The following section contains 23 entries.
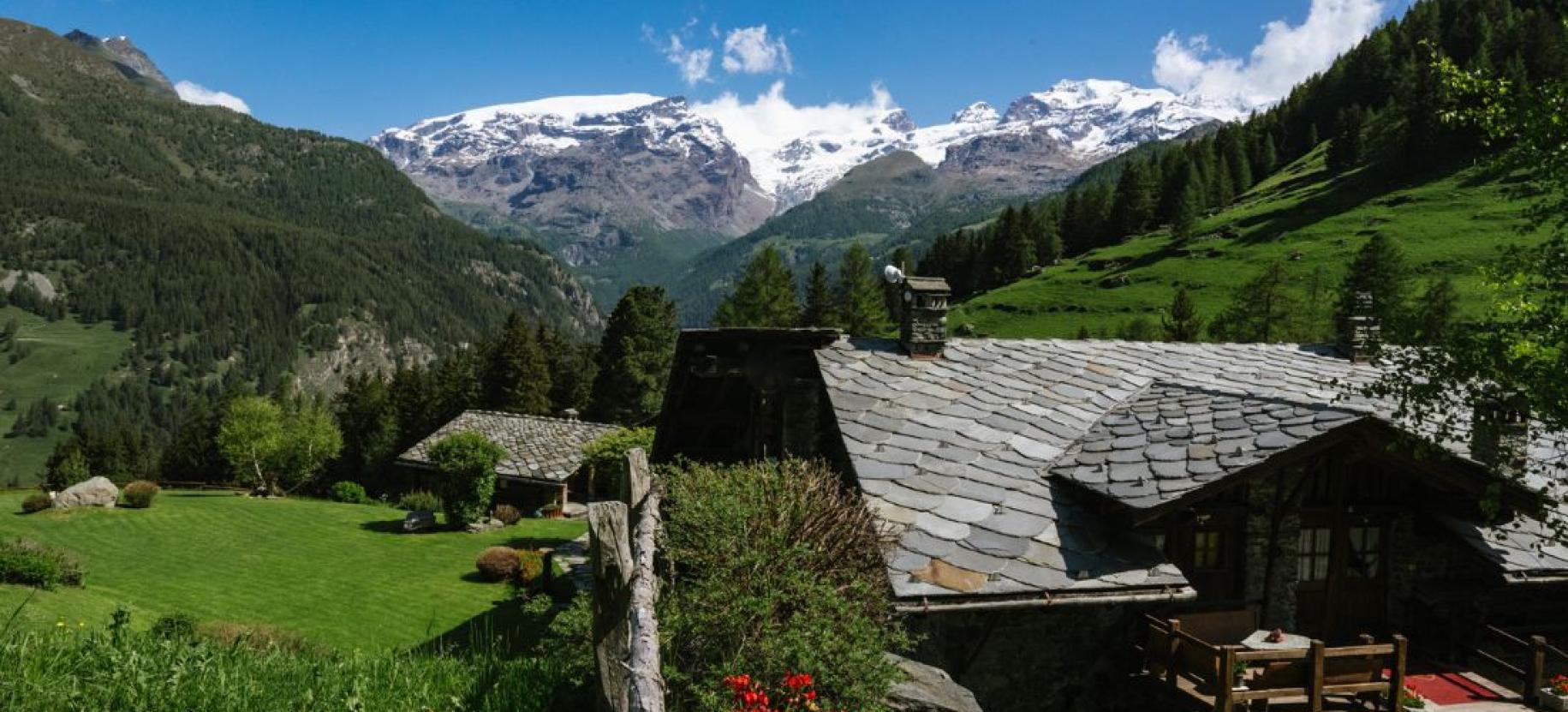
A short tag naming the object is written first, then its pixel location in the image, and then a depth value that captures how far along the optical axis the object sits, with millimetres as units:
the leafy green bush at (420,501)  45662
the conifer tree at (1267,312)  59156
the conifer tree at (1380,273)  55344
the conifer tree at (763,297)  68438
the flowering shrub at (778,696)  5488
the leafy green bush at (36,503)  40281
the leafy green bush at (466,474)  38688
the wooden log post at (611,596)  4820
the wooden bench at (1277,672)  9664
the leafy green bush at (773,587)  6488
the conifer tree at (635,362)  66062
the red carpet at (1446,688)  11477
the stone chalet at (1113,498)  10219
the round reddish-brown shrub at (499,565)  29078
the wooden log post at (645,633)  4637
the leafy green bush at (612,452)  40281
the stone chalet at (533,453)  47750
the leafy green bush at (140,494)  43000
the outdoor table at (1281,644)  11086
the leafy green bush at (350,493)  54062
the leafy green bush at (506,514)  42688
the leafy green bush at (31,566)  19922
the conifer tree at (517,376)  69750
